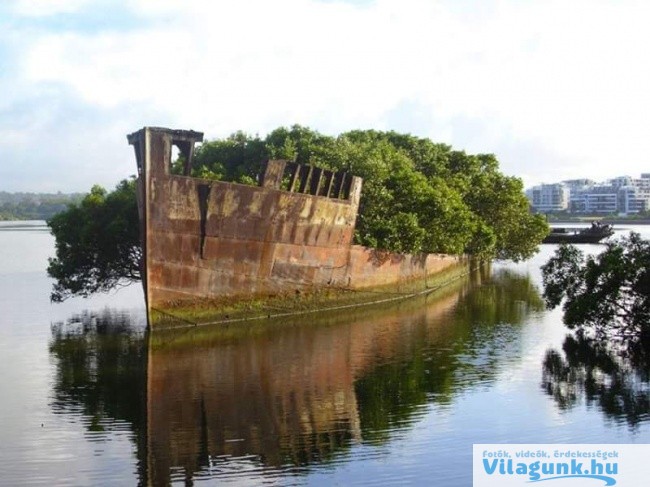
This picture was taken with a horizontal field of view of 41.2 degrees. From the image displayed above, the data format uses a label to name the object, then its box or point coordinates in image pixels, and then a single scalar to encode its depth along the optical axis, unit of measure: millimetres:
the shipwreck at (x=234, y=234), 27453
